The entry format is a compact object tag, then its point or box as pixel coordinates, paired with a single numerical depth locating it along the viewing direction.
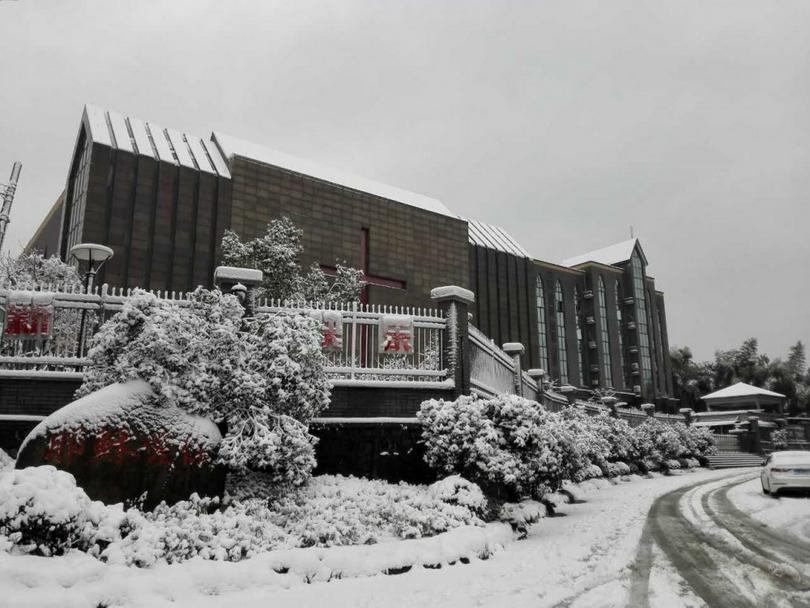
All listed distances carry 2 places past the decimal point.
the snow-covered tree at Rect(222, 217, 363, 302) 26.53
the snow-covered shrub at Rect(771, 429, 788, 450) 41.96
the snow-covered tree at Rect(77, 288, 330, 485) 7.96
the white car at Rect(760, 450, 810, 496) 14.51
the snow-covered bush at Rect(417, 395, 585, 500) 9.33
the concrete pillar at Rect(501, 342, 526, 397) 16.55
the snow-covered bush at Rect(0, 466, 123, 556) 5.20
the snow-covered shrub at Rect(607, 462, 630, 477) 21.77
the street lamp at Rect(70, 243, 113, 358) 12.91
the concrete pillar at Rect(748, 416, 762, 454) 39.50
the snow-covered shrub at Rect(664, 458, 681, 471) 27.62
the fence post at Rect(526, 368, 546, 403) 19.98
